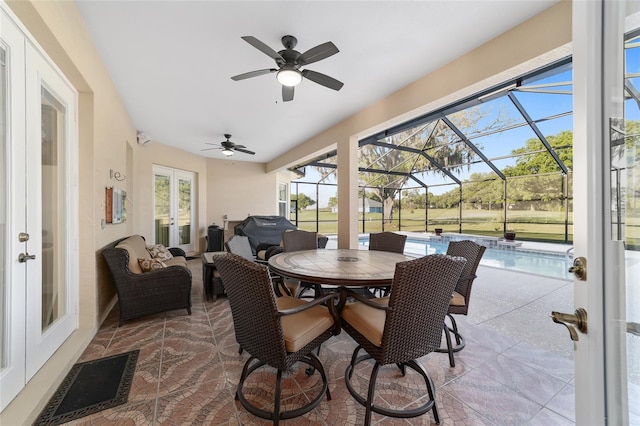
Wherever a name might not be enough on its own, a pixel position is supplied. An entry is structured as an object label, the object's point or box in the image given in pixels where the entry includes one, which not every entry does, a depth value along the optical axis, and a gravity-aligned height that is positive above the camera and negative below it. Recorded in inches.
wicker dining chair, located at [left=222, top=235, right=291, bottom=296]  93.9 -20.5
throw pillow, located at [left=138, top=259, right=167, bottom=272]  114.8 -23.9
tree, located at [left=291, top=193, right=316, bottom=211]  395.9 +20.1
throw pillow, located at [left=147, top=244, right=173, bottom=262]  145.0 -23.9
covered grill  234.1 -14.7
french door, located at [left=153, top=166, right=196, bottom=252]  244.5 +6.9
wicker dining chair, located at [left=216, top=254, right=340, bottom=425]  53.4 -28.4
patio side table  135.9 -37.9
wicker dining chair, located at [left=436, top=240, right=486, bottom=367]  81.4 -25.7
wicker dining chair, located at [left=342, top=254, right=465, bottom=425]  54.2 -24.4
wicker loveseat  103.3 -31.4
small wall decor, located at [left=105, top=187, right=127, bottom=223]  113.3 +4.5
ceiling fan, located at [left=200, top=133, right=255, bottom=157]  201.8 +55.8
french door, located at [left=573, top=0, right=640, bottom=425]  27.1 -0.4
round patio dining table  70.3 -18.3
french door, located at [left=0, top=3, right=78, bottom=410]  58.6 +1.1
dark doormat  59.7 -48.2
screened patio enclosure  190.2 +55.0
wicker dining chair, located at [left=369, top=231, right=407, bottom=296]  129.1 -15.7
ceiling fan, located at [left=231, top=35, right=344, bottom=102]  80.5 +54.2
